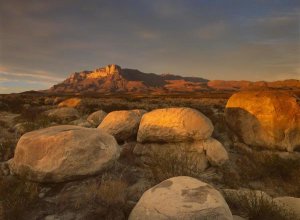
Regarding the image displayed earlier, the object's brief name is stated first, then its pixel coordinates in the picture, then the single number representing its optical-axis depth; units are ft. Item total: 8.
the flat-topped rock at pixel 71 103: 70.77
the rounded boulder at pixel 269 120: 23.57
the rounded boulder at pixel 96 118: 35.71
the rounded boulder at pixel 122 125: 23.80
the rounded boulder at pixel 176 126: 20.89
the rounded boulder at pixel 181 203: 10.14
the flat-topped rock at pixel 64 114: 43.44
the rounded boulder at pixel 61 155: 14.22
